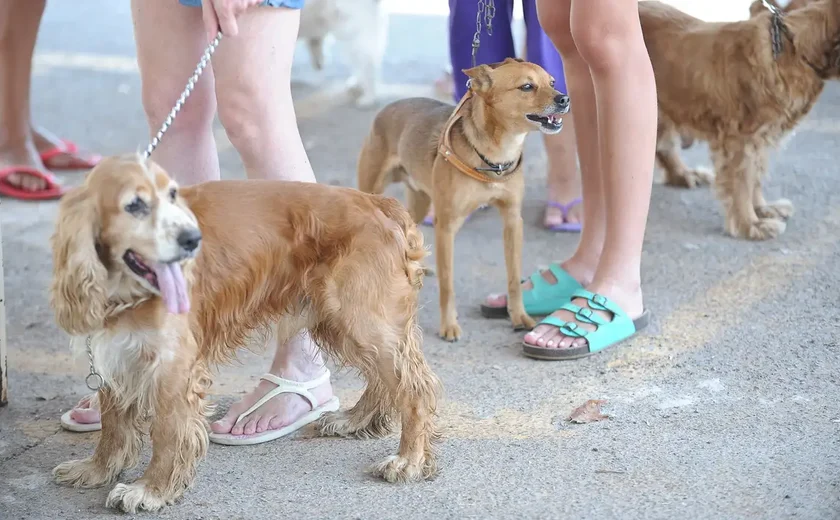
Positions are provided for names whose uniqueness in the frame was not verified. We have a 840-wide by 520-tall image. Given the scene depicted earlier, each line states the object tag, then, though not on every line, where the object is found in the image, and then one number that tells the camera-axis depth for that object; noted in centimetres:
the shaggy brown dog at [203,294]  436
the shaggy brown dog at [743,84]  884
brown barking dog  717
